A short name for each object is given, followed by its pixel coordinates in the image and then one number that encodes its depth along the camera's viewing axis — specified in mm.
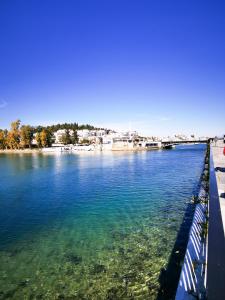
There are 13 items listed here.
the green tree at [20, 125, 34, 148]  144125
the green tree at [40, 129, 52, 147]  151625
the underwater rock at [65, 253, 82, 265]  11477
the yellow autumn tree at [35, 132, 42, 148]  153625
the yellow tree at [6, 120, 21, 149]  145525
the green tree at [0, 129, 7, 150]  155100
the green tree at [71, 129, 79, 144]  178625
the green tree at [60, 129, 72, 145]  172375
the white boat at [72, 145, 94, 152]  145938
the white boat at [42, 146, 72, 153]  142500
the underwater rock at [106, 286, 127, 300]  8750
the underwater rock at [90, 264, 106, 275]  10516
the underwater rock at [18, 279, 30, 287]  9797
